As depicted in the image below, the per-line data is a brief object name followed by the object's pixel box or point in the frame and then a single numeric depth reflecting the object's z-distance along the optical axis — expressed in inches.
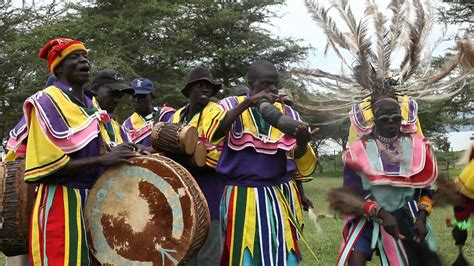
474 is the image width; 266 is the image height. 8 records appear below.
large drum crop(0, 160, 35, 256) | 180.5
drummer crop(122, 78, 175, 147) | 272.5
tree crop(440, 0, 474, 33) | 773.6
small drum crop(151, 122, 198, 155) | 214.8
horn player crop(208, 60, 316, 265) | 200.7
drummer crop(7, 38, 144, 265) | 164.1
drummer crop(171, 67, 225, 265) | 231.0
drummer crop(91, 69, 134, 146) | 233.8
